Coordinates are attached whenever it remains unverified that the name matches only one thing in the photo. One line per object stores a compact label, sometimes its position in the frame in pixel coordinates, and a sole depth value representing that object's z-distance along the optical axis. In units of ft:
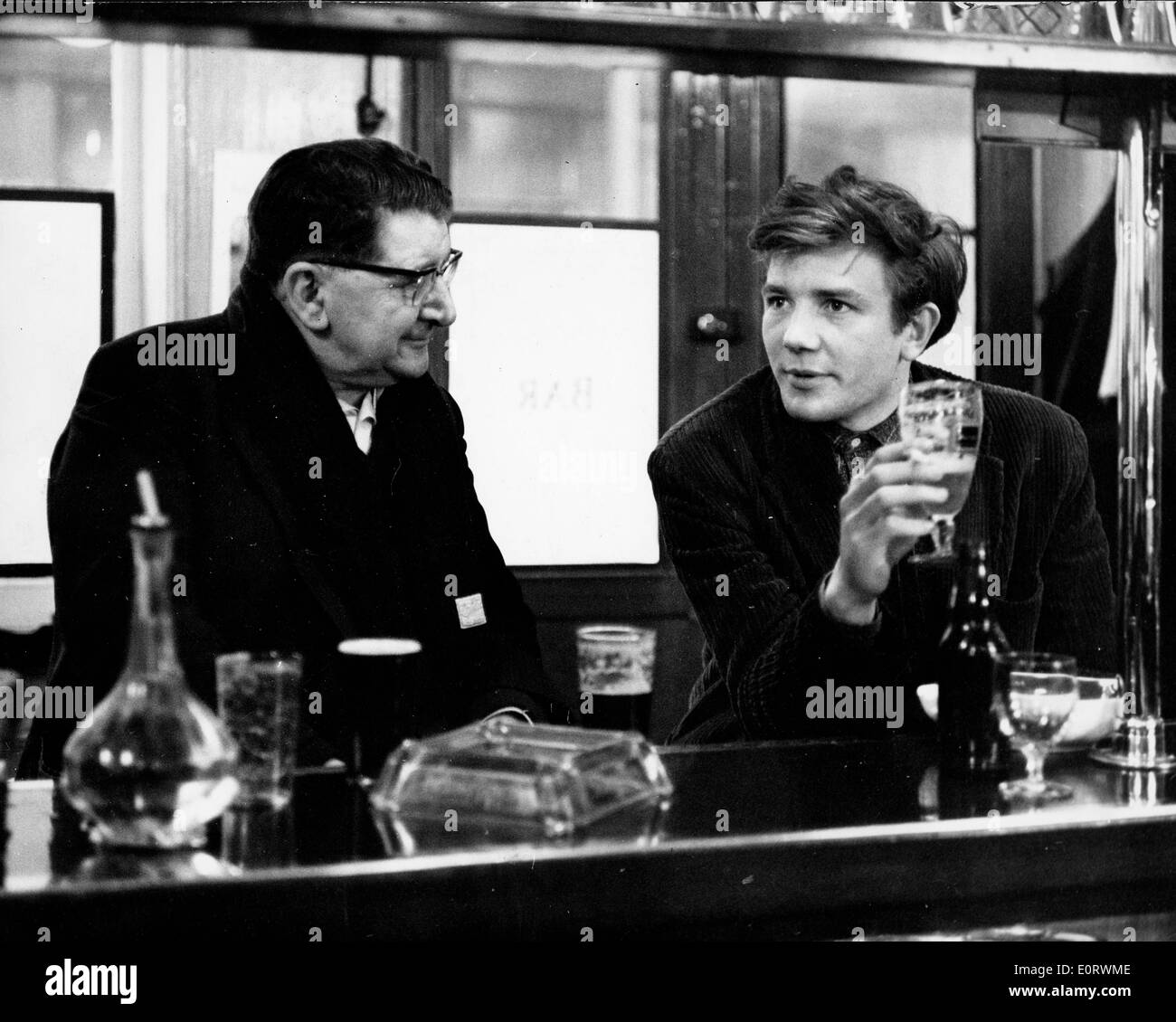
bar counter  3.40
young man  6.82
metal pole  5.03
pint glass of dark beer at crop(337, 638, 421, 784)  4.55
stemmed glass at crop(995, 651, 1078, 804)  4.44
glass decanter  3.46
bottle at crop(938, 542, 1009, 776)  4.64
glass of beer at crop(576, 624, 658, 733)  7.82
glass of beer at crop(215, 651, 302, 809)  4.12
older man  7.06
